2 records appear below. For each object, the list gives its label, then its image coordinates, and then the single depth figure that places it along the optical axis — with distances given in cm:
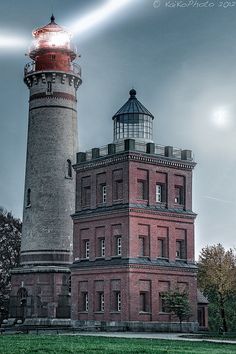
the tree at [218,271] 5997
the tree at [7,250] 6950
